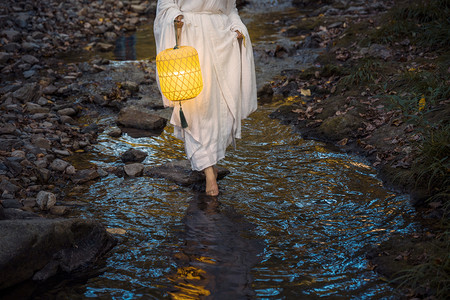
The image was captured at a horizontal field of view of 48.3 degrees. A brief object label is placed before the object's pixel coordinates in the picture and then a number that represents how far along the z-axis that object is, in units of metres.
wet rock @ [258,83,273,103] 8.74
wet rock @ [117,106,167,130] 7.59
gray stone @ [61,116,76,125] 7.62
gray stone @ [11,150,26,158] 5.91
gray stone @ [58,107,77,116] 7.88
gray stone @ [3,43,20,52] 11.03
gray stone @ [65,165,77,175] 5.86
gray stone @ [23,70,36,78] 9.58
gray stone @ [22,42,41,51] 11.33
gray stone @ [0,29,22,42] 11.55
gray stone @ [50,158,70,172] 5.87
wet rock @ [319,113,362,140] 6.71
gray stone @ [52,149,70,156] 6.42
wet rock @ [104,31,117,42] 13.69
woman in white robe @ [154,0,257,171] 4.91
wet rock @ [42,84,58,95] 8.75
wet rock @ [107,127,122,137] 7.33
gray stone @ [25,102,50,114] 7.64
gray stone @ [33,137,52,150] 6.41
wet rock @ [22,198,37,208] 4.90
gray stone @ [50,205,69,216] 4.83
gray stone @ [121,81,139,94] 9.19
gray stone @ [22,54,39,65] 10.38
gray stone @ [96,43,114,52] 12.30
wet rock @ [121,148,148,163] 6.41
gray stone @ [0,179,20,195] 5.09
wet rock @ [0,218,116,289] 3.51
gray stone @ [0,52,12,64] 10.29
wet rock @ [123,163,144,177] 5.91
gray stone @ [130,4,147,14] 17.17
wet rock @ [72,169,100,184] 5.70
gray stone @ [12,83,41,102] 8.03
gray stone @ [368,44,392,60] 8.73
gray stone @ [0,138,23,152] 6.07
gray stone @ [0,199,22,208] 4.79
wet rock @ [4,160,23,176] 5.54
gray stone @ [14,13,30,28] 12.61
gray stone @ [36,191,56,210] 4.91
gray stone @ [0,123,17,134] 6.54
